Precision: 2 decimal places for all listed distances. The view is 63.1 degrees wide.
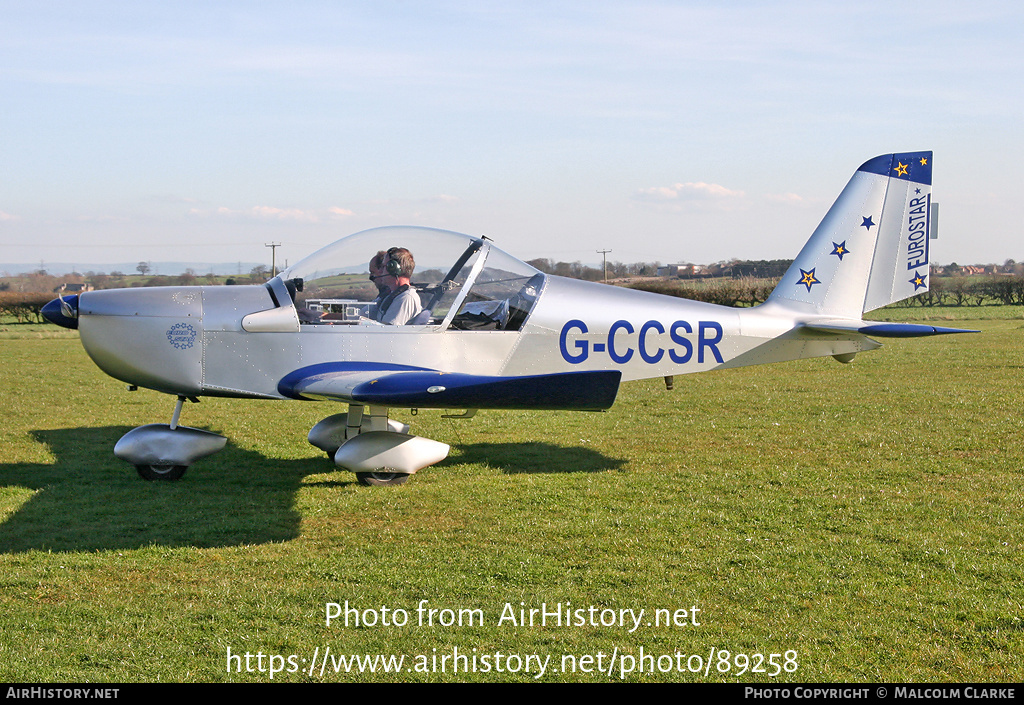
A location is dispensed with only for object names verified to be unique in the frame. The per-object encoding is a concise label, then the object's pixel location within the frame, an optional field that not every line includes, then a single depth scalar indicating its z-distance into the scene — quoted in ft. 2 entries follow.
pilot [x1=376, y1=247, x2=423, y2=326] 23.59
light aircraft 22.84
